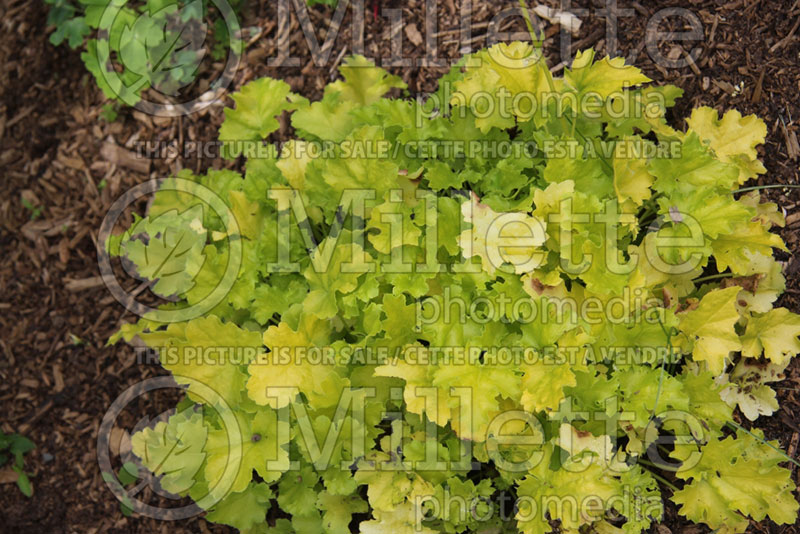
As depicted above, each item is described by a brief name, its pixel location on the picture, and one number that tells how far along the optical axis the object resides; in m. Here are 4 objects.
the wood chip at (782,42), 2.46
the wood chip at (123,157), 3.49
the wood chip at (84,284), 3.39
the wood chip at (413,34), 3.13
